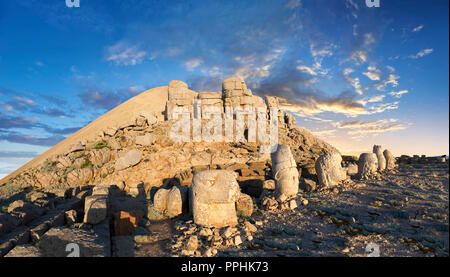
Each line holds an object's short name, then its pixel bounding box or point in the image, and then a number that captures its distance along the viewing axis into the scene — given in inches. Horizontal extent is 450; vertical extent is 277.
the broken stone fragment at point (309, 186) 372.2
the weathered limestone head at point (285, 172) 327.9
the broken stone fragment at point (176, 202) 311.1
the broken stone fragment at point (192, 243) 203.9
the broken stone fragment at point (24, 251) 164.4
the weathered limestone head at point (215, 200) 256.1
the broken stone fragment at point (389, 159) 465.1
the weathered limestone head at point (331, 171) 370.6
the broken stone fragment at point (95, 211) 238.5
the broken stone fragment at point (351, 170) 440.9
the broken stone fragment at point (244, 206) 298.4
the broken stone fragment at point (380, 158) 442.5
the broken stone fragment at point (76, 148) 579.8
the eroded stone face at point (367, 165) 405.0
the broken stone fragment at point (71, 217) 245.3
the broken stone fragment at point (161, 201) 319.0
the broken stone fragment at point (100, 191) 313.9
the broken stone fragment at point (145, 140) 593.6
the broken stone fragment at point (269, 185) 376.5
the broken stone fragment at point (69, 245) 174.7
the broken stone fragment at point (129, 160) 518.4
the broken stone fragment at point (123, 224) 239.5
